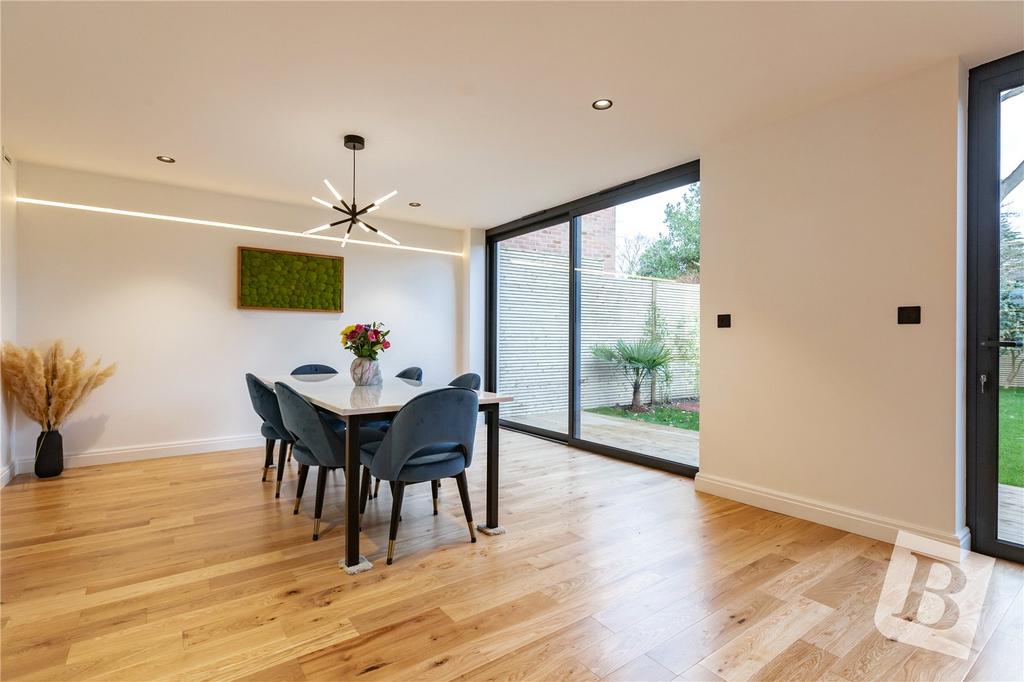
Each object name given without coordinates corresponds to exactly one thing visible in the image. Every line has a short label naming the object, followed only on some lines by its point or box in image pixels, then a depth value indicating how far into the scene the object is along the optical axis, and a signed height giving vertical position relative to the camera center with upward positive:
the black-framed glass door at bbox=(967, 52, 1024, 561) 2.49 +0.13
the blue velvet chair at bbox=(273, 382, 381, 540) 2.65 -0.53
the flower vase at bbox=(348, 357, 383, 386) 3.48 -0.24
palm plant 4.34 -0.21
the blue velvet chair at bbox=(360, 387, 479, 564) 2.44 -0.54
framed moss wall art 5.01 +0.58
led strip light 4.19 +1.10
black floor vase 3.94 -0.93
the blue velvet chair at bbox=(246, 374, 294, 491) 3.42 -0.50
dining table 2.42 -0.36
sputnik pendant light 3.49 +1.36
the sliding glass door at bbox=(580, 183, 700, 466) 4.09 +0.10
